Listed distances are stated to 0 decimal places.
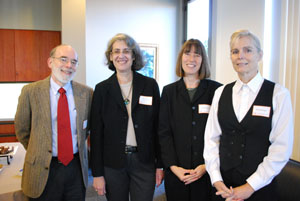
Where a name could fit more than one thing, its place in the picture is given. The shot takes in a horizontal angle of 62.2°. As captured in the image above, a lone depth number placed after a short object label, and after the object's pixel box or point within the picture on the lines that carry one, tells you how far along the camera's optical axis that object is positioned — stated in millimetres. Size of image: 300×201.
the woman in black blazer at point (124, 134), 1842
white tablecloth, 1894
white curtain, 2139
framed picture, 5340
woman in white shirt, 1379
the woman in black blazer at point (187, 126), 1739
